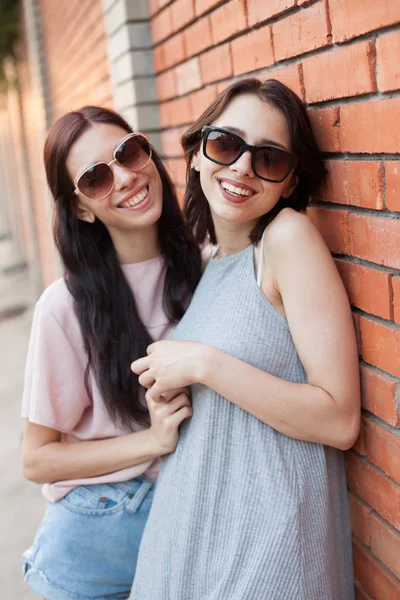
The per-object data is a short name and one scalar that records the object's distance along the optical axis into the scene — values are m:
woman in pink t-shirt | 2.07
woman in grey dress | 1.46
